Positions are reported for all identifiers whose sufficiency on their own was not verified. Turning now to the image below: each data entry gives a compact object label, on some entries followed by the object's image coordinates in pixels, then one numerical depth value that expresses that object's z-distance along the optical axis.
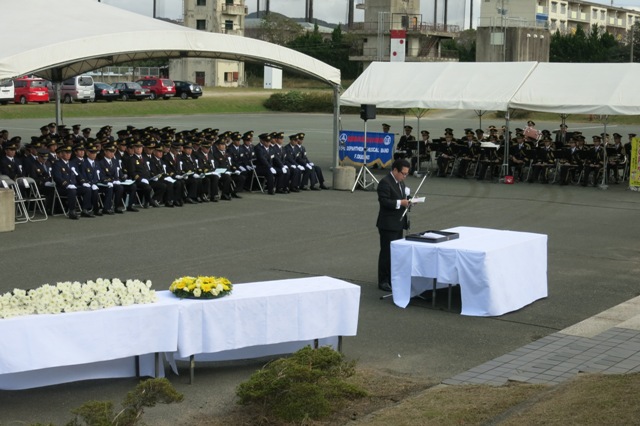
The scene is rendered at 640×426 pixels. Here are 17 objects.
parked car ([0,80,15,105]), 55.81
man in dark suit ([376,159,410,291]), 12.47
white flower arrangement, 7.78
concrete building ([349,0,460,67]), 86.44
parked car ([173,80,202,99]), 67.06
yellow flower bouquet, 8.45
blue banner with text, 28.66
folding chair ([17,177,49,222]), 18.89
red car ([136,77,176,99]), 65.69
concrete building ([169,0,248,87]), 94.69
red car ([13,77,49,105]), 57.47
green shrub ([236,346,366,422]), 7.27
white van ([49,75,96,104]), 59.12
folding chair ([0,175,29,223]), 18.39
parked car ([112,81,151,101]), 63.91
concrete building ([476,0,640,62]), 81.02
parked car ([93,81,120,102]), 61.94
